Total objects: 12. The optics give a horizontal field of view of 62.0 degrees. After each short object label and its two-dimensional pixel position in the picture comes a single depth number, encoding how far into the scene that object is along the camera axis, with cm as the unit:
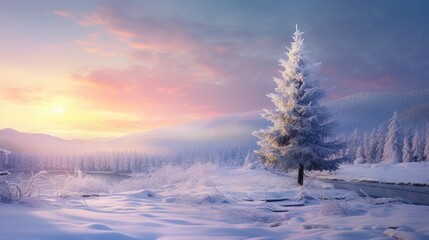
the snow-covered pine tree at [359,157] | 7038
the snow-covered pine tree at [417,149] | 6644
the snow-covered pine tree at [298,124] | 2258
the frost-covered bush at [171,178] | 1859
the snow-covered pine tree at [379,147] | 7159
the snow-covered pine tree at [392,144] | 6359
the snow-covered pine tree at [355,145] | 7734
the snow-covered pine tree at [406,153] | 6297
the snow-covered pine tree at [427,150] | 6330
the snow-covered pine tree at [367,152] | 7412
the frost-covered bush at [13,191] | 820
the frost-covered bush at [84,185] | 1460
